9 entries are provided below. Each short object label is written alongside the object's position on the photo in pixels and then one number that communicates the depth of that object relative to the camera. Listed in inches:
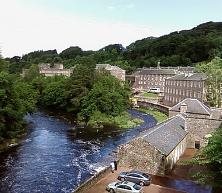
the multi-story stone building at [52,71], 3821.6
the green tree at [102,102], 1884.8
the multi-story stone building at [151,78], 3031.6
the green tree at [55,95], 2260.4
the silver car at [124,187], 739.3
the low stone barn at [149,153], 888.6
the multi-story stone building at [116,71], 3103.2
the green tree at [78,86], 2044.1
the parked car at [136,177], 799.0
